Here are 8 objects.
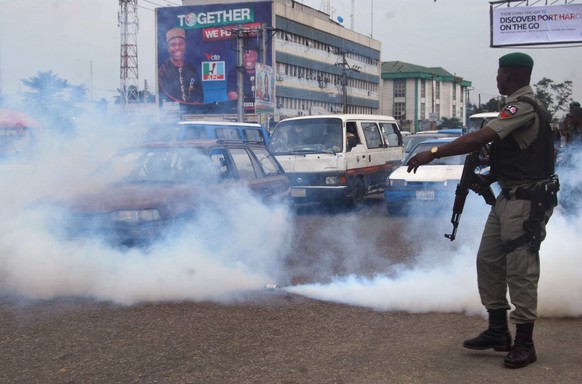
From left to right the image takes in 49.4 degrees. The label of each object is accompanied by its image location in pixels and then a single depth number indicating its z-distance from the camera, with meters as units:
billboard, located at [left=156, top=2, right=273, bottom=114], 57.78
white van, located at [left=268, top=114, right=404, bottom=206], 12.08
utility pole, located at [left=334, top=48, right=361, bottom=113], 53.59
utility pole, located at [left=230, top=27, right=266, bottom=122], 30.54
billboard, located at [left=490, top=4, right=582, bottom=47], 19.95
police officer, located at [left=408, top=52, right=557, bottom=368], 3.78
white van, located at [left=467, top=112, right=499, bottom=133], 14.78
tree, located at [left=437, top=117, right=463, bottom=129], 68.20
